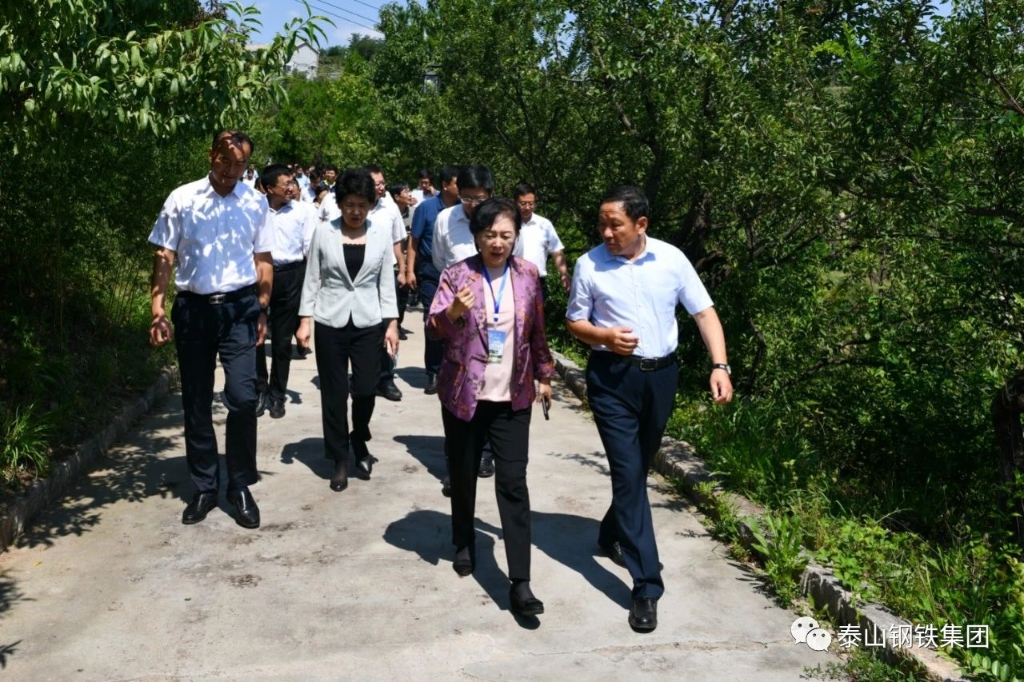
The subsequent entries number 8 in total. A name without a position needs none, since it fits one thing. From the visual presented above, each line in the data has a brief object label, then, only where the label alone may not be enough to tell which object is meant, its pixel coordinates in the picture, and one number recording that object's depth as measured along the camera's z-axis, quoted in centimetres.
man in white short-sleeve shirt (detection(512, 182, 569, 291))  859
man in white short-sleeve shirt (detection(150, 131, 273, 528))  626
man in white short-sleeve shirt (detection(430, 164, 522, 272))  750
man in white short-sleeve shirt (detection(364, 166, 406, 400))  975
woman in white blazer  719
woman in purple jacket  532
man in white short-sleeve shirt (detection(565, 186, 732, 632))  521
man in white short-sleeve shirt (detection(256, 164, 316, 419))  921
